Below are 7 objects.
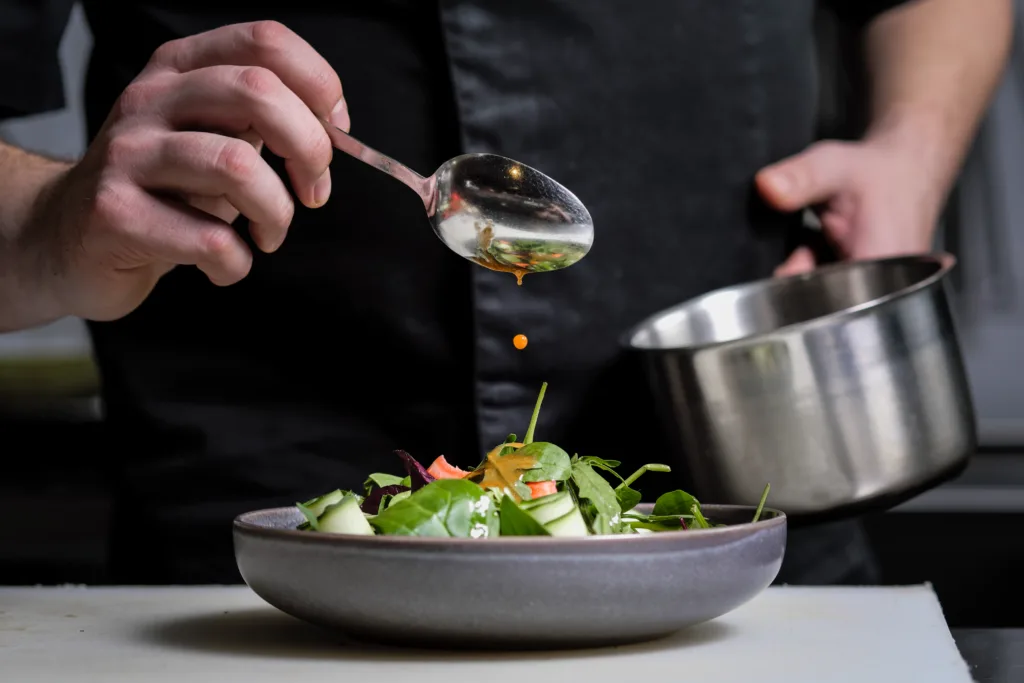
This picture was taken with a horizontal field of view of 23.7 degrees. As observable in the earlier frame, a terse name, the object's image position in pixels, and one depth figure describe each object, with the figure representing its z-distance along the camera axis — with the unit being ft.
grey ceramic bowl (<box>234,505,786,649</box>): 2.64
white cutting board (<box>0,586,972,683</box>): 2.67
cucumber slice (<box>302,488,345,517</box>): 2.83
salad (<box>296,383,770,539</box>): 2.72
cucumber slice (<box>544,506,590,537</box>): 2.75
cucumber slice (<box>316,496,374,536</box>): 2.75
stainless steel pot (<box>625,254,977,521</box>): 3.16
